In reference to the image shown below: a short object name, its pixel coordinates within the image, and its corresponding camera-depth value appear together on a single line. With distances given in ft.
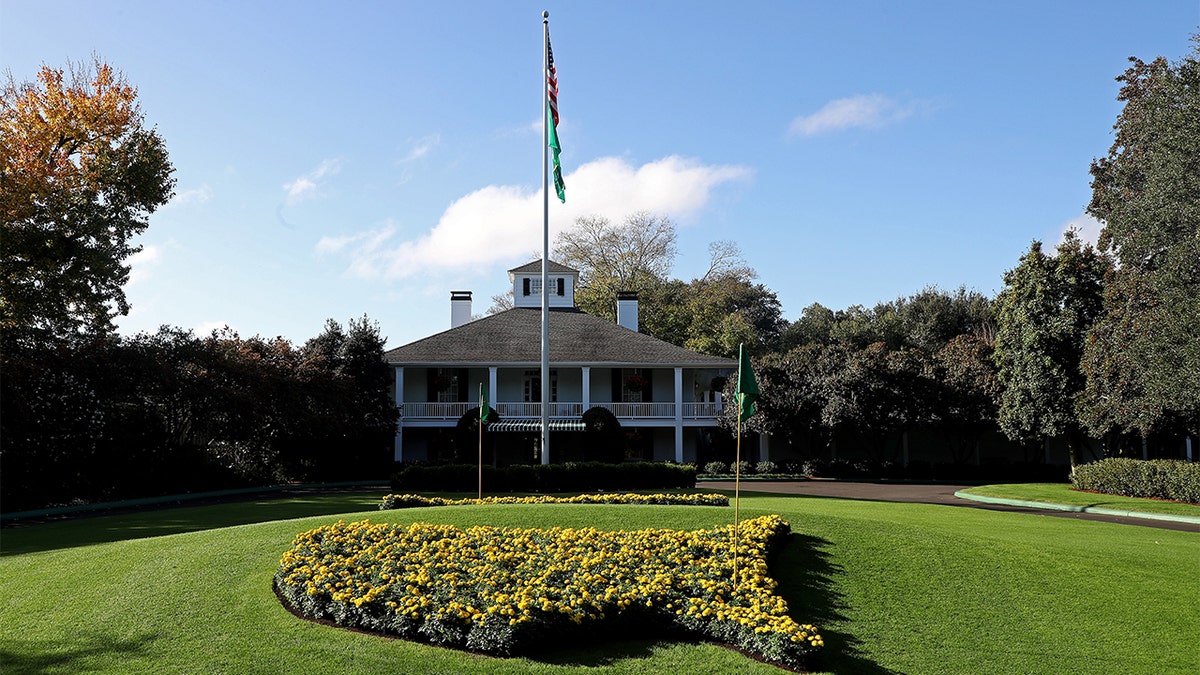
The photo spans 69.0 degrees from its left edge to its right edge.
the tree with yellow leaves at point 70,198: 77.10
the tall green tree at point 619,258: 198.59
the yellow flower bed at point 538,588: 26.58
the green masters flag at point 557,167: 71.31
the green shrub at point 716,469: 126.82
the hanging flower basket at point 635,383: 130.82
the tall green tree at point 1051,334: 103.91
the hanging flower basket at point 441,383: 128.77
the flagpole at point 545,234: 72.43
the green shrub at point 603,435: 122.21
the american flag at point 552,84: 71.92
